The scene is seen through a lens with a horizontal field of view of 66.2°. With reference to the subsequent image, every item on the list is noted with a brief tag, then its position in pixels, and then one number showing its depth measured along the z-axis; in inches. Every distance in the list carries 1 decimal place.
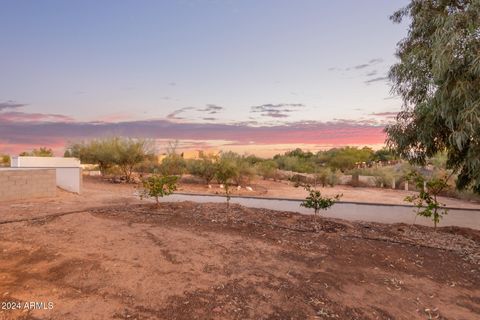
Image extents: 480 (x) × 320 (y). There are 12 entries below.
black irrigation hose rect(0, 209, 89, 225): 254.6
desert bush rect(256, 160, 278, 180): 858.8
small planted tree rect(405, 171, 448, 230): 261.6
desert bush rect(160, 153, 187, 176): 781.3
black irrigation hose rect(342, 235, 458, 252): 211.6
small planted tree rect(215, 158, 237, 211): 684.7
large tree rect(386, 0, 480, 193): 206.7
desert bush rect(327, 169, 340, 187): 788.4
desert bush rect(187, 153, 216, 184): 716.3
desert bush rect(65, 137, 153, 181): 738.2
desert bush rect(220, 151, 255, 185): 703.1
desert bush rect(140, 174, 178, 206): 310.2
